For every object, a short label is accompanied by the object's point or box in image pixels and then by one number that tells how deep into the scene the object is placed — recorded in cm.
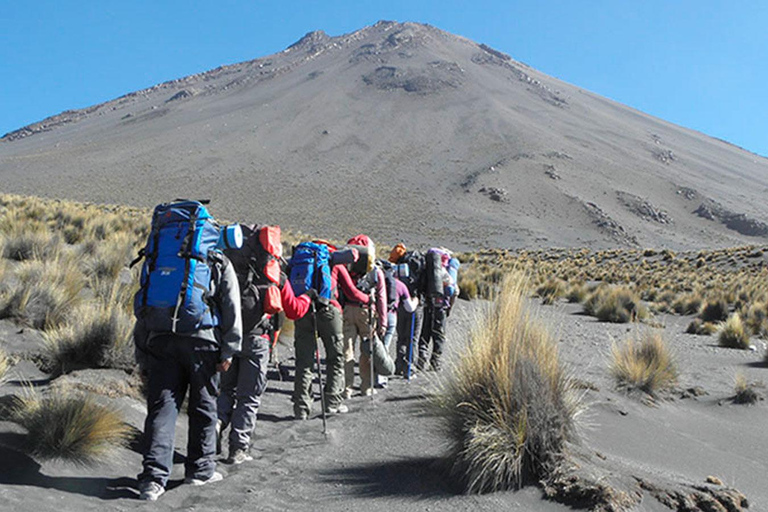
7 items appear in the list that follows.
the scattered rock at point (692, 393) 803
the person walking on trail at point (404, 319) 808
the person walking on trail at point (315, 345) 605
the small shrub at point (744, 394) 791
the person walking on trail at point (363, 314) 684
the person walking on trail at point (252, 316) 485
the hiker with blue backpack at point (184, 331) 404
